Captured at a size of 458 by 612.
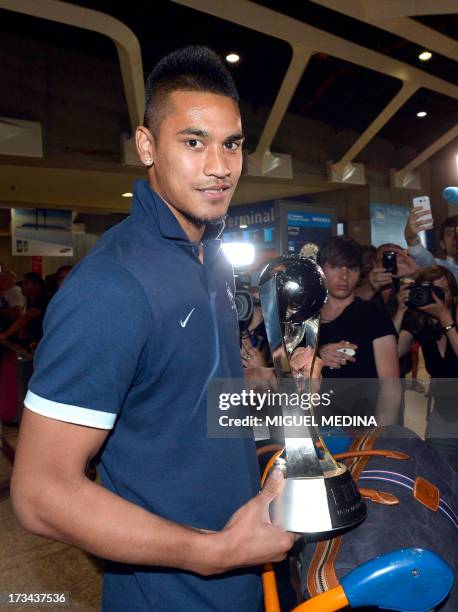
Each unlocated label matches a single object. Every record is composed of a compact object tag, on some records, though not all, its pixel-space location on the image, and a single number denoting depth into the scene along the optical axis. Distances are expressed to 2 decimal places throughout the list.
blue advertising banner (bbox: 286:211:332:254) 10.54
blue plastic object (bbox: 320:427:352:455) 1.10
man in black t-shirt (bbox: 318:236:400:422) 2.27
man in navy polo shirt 0.66
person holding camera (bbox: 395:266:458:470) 2.16
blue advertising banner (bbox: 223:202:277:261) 11.78
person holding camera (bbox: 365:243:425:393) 3.05
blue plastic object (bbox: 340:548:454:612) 0.62
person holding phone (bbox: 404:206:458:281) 2.70
